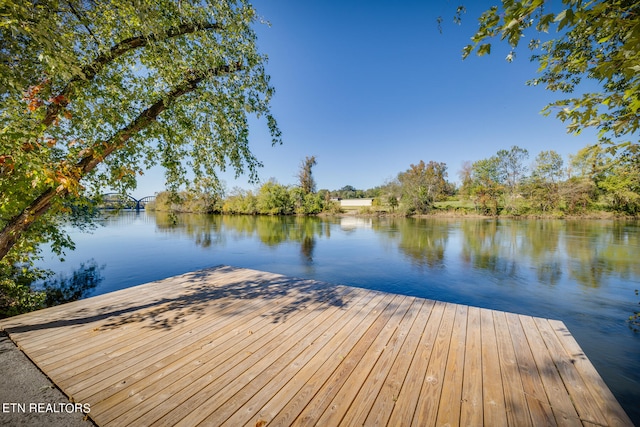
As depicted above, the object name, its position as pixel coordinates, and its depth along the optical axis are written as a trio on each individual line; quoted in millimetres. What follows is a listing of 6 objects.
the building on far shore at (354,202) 59731
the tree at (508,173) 39969
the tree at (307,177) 49625
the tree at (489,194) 37750
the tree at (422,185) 41938
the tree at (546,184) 34781
